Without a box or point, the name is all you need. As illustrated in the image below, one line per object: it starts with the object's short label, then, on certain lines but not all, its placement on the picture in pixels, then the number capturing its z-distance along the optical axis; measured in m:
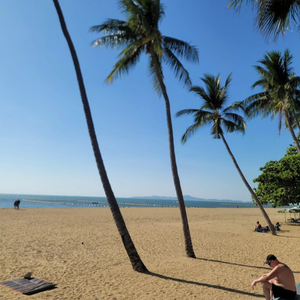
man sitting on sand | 4.09
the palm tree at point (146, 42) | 8.59
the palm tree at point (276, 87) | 12.55
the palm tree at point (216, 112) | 14.31
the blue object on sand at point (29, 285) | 5.39
